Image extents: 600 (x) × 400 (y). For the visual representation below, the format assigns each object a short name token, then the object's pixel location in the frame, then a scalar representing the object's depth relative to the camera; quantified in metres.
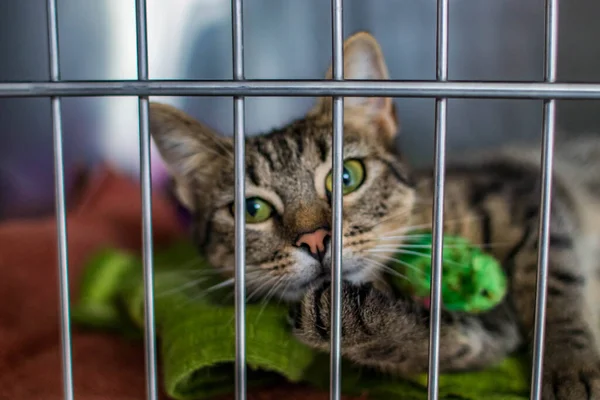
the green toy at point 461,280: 0.31
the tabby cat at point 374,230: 0.29
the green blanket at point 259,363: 0.29
